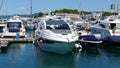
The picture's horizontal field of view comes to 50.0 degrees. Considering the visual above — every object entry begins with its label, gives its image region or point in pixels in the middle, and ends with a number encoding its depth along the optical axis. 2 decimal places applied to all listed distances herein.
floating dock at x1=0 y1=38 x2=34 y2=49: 16.83
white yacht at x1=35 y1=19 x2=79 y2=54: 13.38
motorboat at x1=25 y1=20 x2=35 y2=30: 28.59
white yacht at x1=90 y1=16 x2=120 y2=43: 15.73
